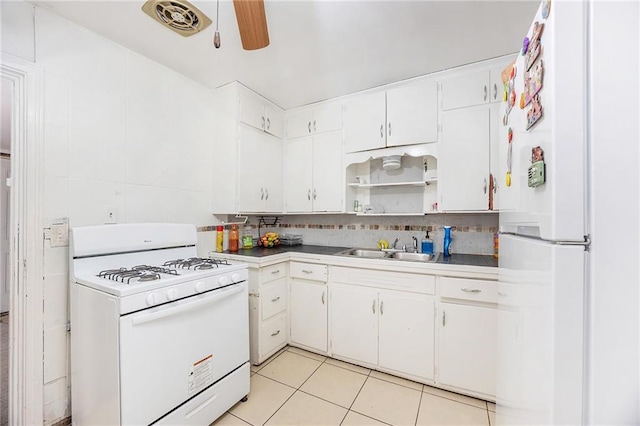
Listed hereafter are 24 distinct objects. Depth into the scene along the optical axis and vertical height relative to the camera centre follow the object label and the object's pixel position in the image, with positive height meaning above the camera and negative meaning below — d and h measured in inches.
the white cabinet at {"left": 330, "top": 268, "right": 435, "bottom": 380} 76.0 -34.9
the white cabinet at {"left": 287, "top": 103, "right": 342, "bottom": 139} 104.5 +37.5
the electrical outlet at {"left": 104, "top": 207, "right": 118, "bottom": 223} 69.0 -1.0
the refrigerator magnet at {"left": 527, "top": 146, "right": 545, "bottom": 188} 23.1 +3.9
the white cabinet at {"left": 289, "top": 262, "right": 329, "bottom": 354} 91.5 -33.2
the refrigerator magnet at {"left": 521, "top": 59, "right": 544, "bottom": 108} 24.3 +12.8
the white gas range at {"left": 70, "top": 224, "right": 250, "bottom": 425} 48.4 -25.0
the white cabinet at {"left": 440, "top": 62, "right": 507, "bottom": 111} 78.5 +37.9
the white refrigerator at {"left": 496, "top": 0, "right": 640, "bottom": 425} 19.6 +0.6
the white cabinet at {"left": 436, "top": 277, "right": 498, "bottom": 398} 68.3 -32.8
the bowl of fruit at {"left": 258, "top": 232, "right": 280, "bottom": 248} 113.3 -12.5
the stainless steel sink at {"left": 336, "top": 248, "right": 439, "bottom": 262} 92.7 -15.7
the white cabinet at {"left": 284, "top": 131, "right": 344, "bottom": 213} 104.8 +15.8
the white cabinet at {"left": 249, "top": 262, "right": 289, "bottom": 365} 86.0 -33.5
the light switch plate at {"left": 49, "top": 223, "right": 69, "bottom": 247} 60.2 -5.3
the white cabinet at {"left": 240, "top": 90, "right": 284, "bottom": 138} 97.2 +38.5
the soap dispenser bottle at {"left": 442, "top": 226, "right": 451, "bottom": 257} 90.4 -10.0
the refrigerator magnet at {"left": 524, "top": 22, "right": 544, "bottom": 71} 24.9 +16.4
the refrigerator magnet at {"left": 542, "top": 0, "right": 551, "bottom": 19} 22.6 +17.8
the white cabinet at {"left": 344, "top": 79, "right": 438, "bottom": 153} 87.4 +33.2
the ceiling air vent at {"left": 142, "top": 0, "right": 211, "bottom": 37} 57.5 +44.9
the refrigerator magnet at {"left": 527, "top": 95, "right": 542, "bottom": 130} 24.4 +9.6
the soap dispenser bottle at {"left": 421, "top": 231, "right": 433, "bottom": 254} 94.9 -12.2
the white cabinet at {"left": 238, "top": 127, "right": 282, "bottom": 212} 97.2 +15.3
